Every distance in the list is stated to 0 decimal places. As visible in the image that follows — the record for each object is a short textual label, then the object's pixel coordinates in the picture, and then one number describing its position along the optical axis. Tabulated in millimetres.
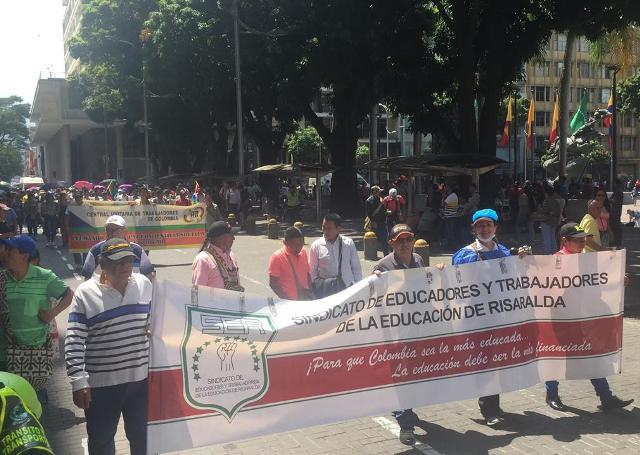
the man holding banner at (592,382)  6305
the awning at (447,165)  21484
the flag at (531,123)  43375
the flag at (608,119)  39388
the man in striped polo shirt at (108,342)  4348
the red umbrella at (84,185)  41044
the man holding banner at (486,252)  6094
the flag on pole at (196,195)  27081
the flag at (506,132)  44688
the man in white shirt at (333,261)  7152
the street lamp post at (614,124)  28766
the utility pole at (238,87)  27717
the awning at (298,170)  29227
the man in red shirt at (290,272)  6914
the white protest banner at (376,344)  4770
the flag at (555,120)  39856
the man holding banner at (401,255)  6016
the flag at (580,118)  37531
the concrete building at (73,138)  67188
